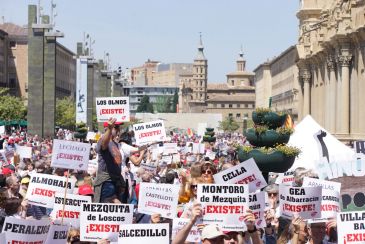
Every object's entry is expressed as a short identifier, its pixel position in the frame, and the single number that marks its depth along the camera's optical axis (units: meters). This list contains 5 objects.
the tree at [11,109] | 105.88
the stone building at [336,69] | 52.16
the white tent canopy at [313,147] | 22.34
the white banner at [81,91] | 59.20
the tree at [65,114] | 121.12
